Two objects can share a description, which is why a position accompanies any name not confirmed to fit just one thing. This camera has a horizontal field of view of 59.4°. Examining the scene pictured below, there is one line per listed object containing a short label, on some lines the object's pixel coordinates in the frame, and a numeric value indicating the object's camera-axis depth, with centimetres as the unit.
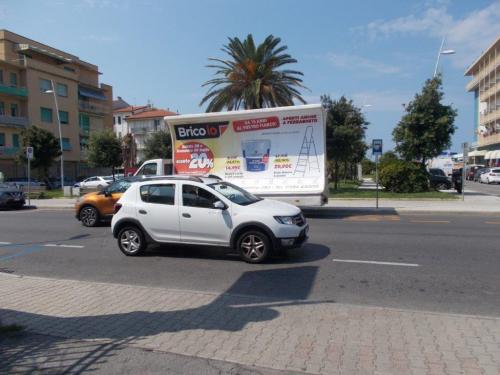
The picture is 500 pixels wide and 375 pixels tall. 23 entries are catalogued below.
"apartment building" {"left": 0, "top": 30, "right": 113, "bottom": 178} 4947
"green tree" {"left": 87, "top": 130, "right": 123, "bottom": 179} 4562
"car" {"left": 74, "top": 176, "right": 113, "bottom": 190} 3481
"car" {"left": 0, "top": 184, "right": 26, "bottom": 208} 2134
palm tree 2658
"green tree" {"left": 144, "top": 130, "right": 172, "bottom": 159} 5443
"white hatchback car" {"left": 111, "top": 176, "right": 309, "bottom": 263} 795
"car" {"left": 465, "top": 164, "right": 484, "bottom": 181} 5342
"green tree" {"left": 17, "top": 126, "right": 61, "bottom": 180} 3878
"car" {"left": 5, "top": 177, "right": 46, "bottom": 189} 3667
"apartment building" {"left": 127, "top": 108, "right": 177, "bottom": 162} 8400
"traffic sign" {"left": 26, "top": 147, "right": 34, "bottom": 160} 2441
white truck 1484
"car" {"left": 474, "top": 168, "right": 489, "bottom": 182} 4698
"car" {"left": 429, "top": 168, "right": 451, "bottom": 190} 2964
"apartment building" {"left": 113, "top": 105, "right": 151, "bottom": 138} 8988
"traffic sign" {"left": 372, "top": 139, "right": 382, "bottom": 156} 1877
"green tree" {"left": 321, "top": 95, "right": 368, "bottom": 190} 2767
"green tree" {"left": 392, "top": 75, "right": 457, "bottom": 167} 2450
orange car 1391
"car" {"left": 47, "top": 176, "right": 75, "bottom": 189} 4522
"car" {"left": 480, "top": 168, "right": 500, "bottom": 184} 4194
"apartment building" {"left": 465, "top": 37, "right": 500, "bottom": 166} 6869
